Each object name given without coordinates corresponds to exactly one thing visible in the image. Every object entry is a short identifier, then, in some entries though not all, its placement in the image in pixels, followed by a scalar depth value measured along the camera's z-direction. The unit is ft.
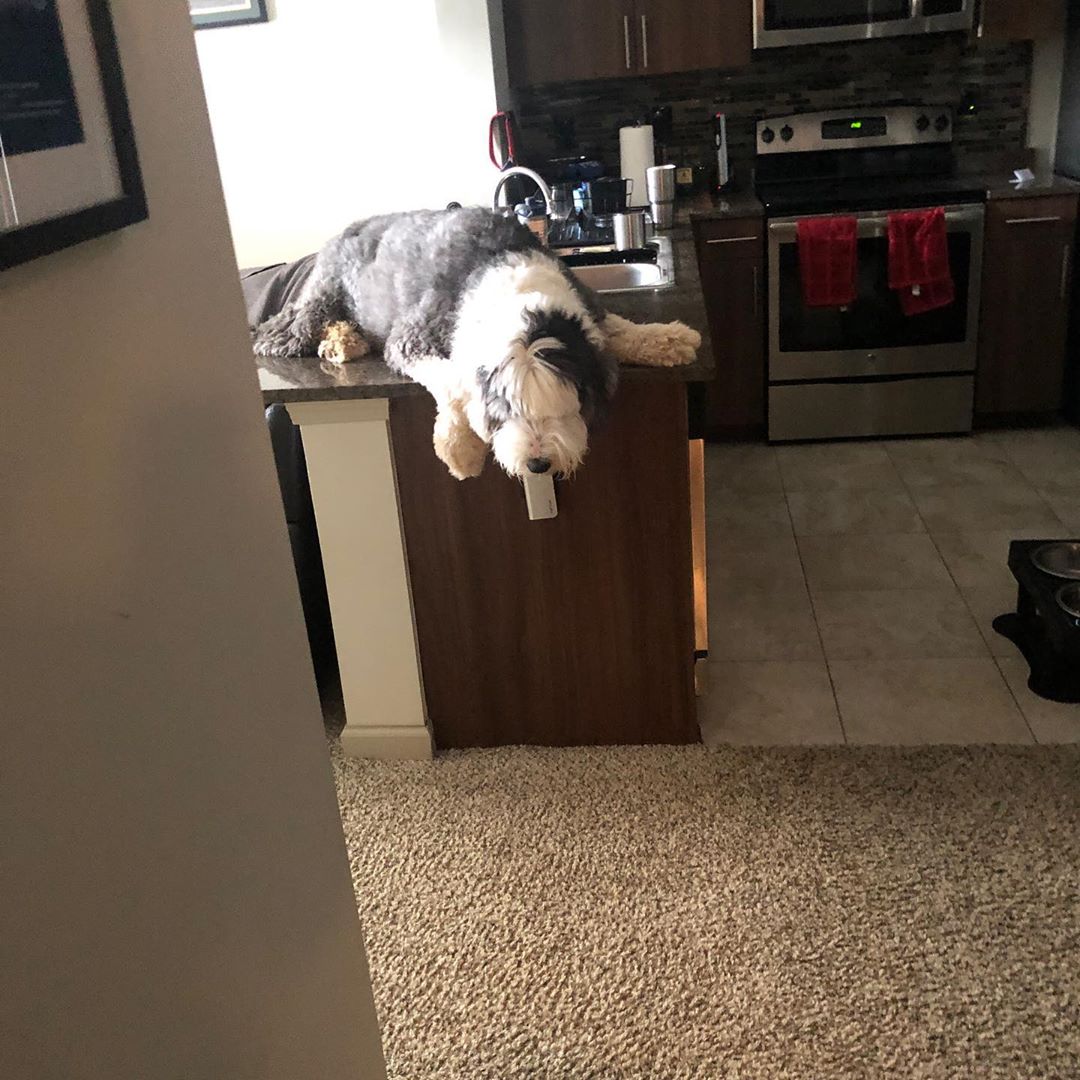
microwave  12.55
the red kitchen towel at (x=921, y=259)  12.41
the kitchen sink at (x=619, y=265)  10.07
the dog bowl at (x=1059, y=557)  8.53
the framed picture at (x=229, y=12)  12.69
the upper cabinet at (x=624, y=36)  12.82
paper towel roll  13.38
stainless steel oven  12.75
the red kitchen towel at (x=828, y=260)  12.53
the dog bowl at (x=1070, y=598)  7.88
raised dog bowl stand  7.77
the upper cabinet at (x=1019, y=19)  12.44
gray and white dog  5.96
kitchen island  7.02
